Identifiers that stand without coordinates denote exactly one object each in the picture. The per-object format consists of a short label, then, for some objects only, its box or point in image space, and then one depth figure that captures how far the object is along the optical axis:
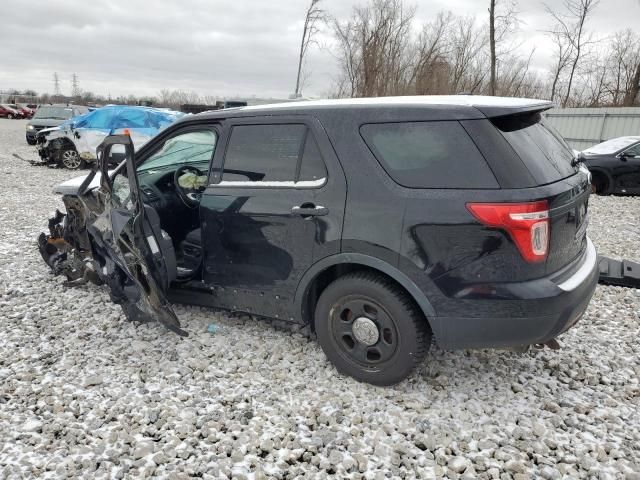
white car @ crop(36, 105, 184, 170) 13.09
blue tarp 13.06
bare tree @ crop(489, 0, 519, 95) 19.43
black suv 2.65
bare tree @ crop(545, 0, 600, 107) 25.48
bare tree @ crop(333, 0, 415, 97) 26.19
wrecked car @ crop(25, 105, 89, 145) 18.34
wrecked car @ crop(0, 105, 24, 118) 46.39
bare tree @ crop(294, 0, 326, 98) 23.89
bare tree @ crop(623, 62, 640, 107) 23.72
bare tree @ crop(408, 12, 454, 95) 26.19
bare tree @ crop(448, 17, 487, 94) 28.12
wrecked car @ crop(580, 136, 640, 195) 10.84
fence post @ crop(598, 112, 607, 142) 18.00
